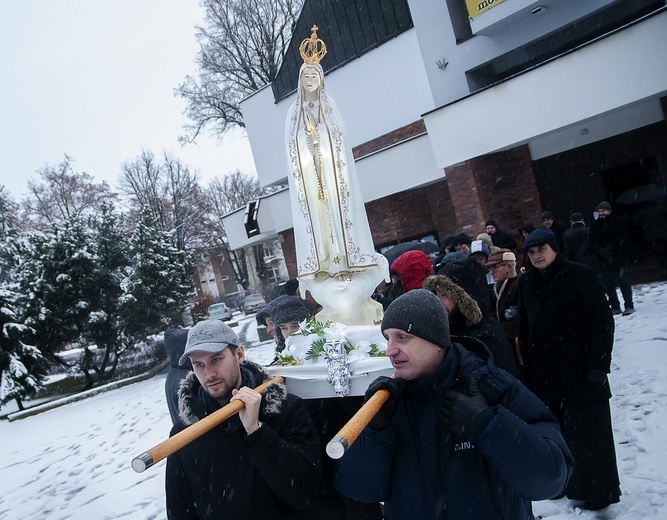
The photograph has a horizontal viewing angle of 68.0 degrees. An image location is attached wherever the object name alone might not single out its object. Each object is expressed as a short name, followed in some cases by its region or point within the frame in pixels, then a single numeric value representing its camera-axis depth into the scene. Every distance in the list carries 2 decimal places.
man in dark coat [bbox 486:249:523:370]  4.21
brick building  8.92
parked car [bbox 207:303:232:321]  29.42
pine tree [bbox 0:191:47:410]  12.02
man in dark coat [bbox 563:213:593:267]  7.45
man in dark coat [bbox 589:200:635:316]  7.11
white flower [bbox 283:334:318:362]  3.32
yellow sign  10.81
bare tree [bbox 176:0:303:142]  22.52
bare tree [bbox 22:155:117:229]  32.12
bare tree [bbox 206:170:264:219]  43.22
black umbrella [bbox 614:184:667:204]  10.12
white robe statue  4.27
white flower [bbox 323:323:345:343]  3.25
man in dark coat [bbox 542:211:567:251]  8.23
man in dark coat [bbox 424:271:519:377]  2.88
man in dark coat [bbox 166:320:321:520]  1.91
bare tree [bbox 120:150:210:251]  33.72
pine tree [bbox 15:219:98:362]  13.52
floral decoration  3.19
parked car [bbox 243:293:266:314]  30.54
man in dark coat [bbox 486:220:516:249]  7.43
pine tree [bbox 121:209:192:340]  14.66
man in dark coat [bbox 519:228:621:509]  3.15
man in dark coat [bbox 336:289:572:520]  1.55
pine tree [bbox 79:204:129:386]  14.12
